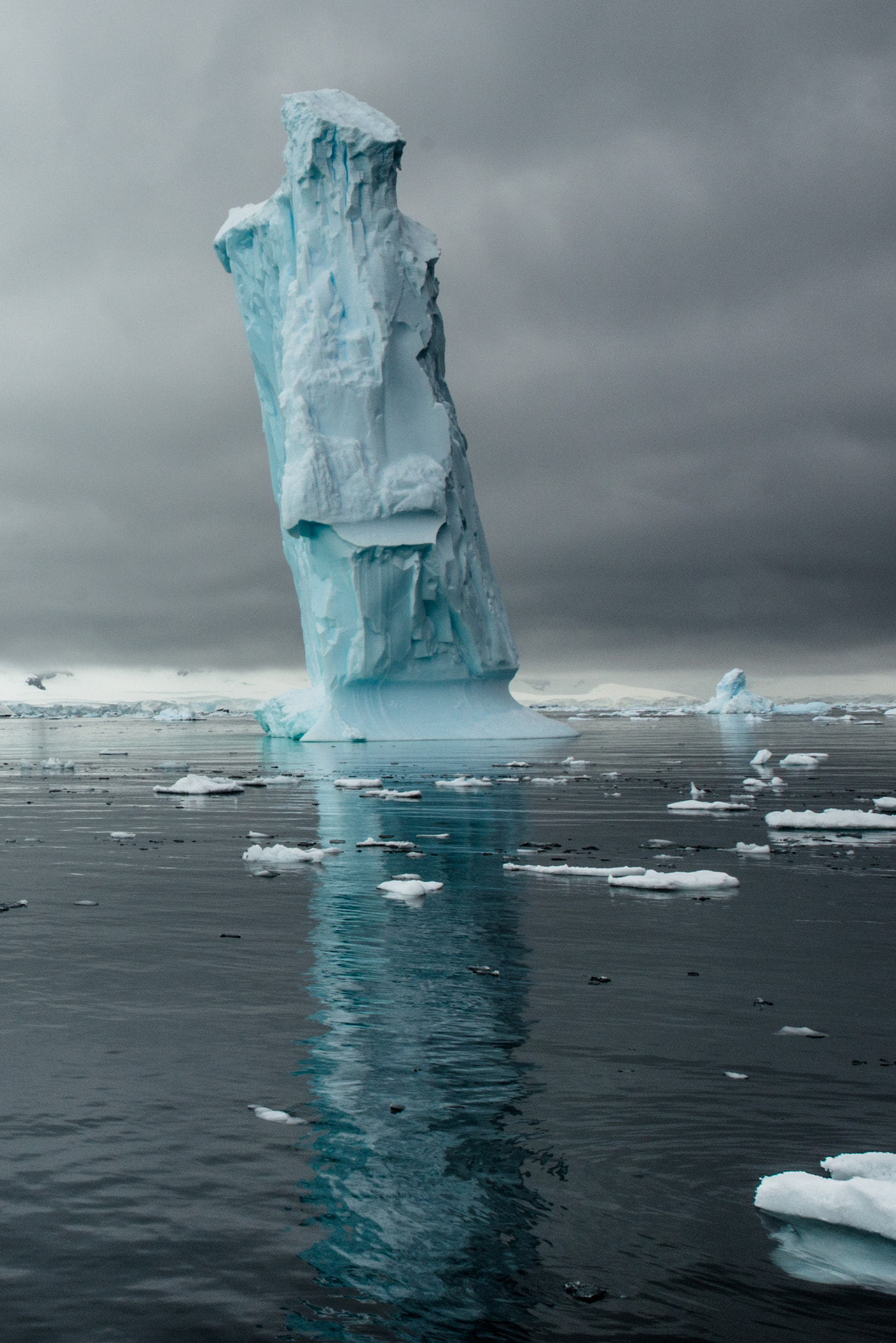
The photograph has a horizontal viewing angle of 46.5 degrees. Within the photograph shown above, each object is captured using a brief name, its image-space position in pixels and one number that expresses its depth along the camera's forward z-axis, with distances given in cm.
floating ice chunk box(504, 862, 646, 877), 1082
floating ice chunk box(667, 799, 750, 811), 1722
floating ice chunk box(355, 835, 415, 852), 1301
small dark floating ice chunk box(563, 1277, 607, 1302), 318
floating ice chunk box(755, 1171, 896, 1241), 349
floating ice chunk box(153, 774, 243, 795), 2098
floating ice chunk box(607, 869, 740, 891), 1014
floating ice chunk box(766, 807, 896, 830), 1474
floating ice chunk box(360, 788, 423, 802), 1938
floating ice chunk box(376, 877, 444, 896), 983
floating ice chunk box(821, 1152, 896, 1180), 375
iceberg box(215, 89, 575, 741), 3791
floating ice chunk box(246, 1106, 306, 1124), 453
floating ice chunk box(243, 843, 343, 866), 1197
